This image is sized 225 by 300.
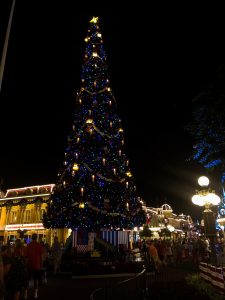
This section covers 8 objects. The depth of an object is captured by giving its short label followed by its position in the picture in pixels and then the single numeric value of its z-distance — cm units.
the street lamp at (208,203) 817
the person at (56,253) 1246
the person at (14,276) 543
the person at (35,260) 706
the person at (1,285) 446
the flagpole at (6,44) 585
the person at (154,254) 1214
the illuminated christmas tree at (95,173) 1353
